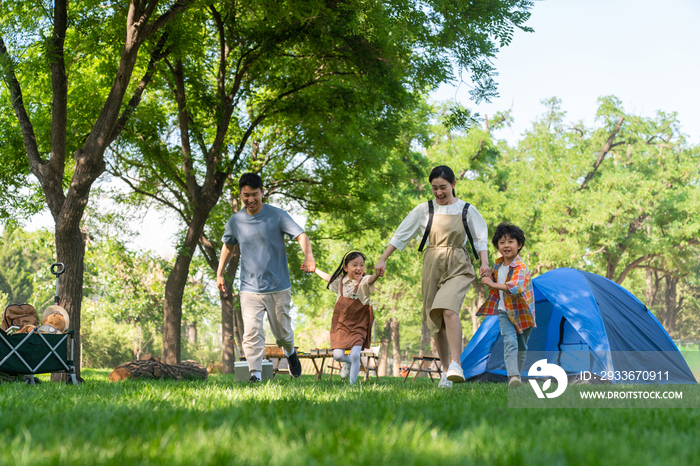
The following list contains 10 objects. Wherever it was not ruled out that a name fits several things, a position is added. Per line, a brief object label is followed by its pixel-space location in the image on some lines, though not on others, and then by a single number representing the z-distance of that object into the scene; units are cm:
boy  628
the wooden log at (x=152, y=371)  913
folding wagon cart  641
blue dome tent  921
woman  621
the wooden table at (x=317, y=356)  1099
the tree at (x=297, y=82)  935
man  667
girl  730
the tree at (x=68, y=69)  949
